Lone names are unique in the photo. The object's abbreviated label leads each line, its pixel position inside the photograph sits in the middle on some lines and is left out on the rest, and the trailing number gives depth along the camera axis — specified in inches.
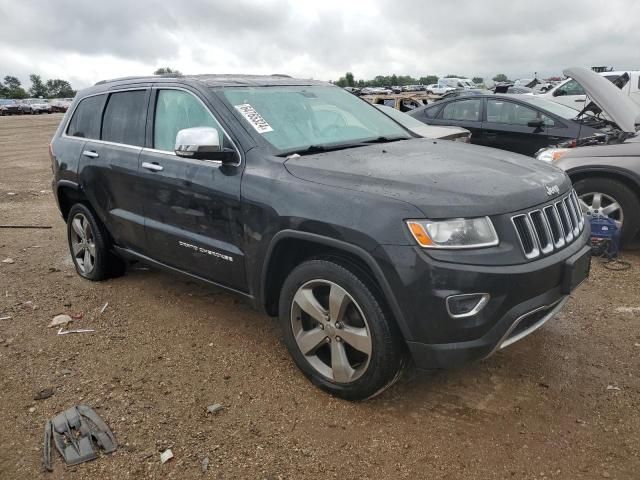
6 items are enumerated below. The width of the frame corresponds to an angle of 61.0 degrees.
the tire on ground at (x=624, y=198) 199.9
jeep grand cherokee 97.4
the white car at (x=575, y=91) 487.8
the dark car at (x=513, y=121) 292.4
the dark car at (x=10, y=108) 1875.0
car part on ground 103.2
